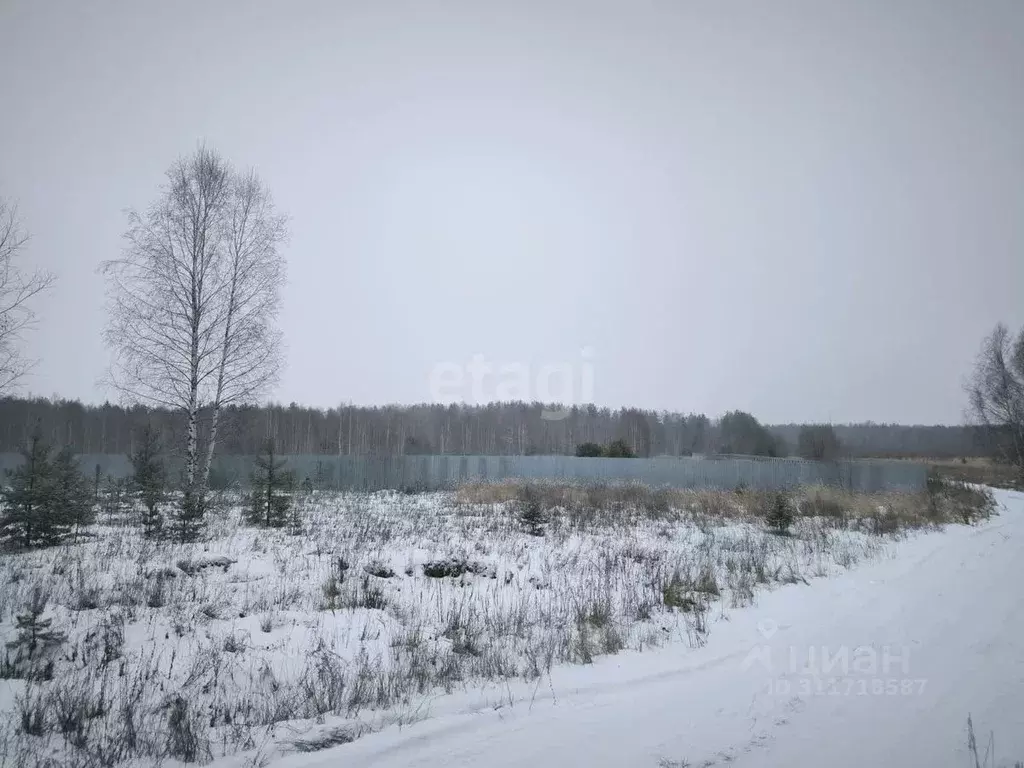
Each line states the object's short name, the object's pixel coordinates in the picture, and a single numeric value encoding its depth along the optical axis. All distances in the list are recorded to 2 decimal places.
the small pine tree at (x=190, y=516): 8.86
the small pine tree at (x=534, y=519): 11.91
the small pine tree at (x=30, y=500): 7.52
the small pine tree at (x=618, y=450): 42.09
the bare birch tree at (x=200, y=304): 12.84
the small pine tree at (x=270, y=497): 10.94
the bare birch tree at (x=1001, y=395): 29.69
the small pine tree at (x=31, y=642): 3.92
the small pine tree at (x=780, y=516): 12.27
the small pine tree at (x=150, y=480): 9.19
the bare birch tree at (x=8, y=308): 10.56
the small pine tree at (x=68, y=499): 7.88
